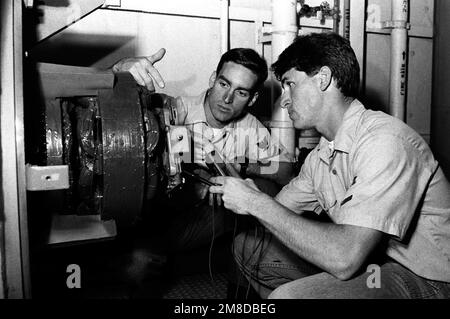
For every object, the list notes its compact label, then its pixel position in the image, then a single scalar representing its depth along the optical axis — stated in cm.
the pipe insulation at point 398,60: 222
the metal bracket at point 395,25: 222
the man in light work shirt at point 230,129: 182
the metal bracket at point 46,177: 89
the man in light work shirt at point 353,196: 107
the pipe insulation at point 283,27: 186
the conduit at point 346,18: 217
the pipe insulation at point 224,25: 194
